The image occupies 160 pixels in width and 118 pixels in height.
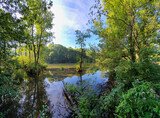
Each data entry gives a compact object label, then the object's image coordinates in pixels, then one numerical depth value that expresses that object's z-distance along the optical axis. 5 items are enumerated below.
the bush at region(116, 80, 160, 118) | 1.25
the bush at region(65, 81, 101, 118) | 2.35
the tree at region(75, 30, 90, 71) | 17.83
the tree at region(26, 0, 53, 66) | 11.18
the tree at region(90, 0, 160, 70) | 4.13
